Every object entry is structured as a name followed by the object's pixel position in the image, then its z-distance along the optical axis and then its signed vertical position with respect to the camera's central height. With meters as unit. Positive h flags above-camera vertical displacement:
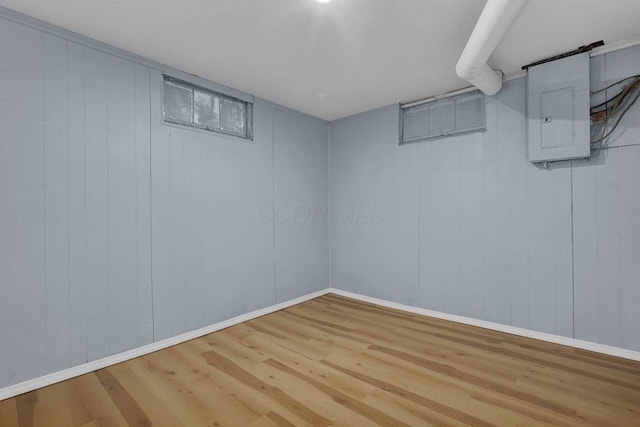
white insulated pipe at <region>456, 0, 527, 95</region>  1.72 +1.15
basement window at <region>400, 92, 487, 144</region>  3.33 +1.11
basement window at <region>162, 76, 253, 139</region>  2.90 +1.11
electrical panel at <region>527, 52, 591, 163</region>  2.57 +0.89
